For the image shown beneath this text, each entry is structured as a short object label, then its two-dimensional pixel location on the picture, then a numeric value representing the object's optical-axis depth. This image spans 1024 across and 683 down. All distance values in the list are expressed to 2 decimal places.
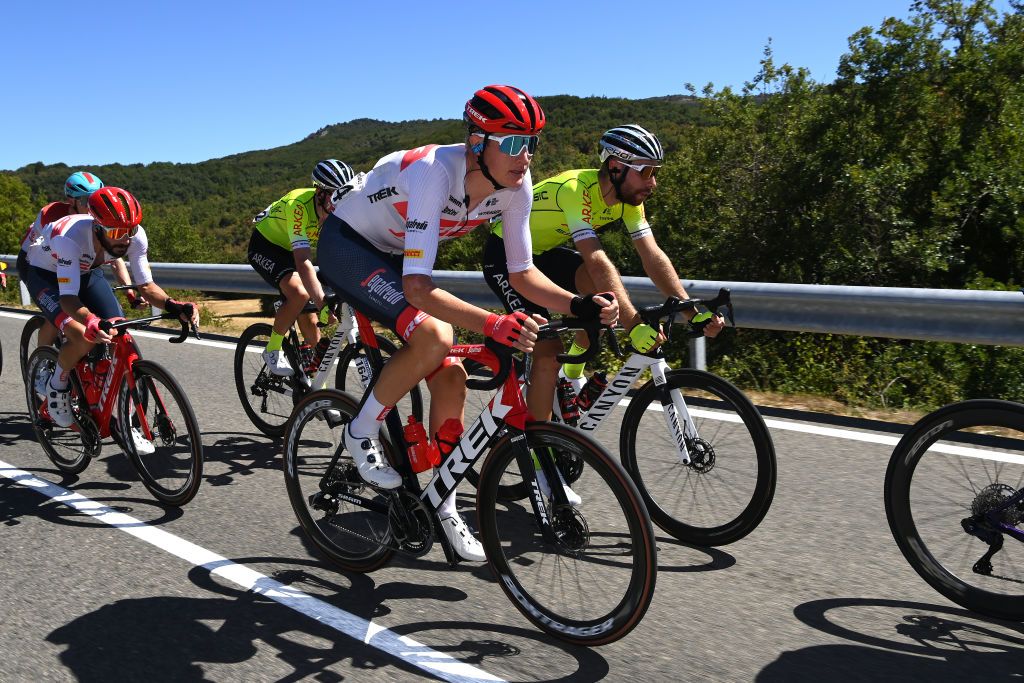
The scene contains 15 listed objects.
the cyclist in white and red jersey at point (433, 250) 3.39
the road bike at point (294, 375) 6.12
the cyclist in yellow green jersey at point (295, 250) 6.12
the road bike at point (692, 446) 4.12
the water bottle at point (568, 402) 4.86
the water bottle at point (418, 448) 3.75
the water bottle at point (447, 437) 3.68
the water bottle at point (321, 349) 6.34
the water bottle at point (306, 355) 6.49
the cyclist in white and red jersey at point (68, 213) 6.15
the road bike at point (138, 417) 4.86
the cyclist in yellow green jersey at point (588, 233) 4.54
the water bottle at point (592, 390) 4.74
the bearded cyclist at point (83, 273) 4.98
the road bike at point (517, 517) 3.16
